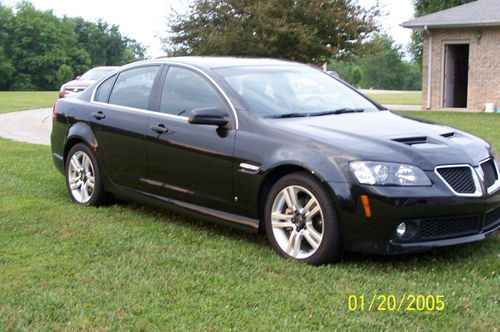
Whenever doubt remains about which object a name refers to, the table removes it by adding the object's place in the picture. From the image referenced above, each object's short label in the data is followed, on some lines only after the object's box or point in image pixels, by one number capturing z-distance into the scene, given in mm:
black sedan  4539
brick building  21797
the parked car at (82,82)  19281
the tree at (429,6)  37250
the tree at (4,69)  78438
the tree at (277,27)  22250
